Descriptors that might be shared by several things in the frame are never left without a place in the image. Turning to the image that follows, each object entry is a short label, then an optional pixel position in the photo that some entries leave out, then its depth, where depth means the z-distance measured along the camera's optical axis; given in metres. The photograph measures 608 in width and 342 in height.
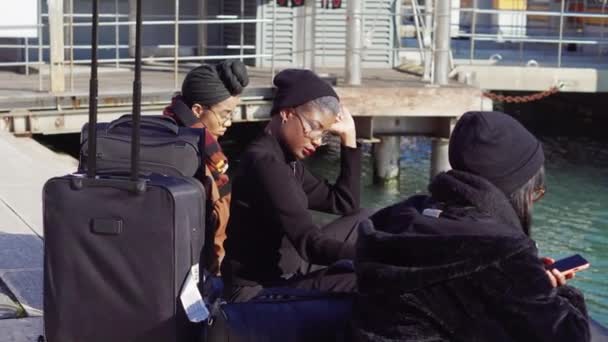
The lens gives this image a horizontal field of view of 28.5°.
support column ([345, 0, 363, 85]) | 12.45
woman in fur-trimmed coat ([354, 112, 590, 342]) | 2.95
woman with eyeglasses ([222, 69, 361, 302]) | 4.05
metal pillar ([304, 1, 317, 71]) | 15.01
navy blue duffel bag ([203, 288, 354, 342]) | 3.41
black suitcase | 3.39
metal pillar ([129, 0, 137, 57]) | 15.15
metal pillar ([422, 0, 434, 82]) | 13.16
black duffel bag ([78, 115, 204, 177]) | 3.82
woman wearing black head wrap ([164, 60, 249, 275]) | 4.88
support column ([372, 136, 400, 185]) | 14.10
